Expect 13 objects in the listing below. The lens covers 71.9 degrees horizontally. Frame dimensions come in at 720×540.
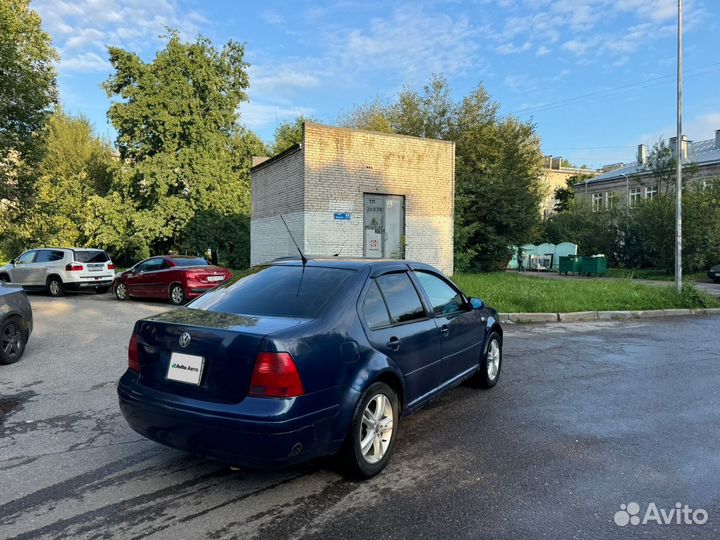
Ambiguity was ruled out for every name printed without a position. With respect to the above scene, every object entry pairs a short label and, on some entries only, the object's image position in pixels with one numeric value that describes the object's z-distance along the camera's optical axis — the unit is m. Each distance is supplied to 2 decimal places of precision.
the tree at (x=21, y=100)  18.11
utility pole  14.38
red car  13.92
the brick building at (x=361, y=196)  16.03
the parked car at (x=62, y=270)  16.38
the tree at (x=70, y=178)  28.50
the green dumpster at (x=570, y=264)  27.95
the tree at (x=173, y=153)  26.36
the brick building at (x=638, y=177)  33.09
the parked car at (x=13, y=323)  7.04
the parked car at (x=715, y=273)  23.44
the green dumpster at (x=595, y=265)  26.58
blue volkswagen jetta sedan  3.04
